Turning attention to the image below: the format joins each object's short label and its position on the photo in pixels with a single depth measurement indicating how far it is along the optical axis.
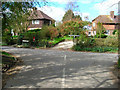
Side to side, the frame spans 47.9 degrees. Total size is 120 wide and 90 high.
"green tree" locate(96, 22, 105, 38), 24.94
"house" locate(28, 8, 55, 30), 33.88
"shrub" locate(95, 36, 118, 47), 13.88
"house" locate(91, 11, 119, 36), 37.02
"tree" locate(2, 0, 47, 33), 7.00
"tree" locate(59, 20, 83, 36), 19.06
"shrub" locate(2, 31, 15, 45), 18.19
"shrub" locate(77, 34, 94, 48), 14.01
